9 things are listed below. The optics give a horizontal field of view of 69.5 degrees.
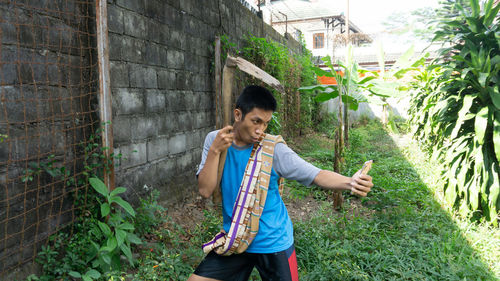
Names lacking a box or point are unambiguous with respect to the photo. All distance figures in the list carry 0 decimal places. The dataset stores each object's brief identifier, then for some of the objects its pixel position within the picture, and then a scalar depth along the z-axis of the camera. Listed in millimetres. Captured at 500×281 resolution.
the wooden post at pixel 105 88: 2896
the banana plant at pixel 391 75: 5434
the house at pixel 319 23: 22797
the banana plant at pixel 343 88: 5133
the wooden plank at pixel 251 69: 2866
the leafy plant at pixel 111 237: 2584
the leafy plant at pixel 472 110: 3924
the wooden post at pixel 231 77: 2801
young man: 1794
